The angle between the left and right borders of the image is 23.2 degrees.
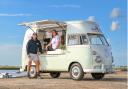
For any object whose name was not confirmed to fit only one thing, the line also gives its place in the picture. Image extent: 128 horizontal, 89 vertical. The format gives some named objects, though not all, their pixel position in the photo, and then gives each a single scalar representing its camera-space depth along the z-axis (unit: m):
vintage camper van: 13.34
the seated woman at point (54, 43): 14.51
